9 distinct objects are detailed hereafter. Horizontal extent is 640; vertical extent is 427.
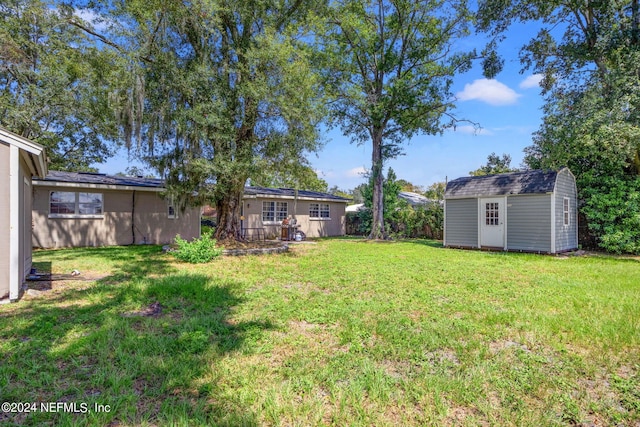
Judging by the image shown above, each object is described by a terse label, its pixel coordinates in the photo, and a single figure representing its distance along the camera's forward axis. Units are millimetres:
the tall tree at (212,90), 8539
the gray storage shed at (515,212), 10656
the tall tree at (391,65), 15000
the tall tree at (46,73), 10039
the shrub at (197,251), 8008
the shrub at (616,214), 10289
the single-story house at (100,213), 10961
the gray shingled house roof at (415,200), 20844
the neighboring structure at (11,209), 4434
